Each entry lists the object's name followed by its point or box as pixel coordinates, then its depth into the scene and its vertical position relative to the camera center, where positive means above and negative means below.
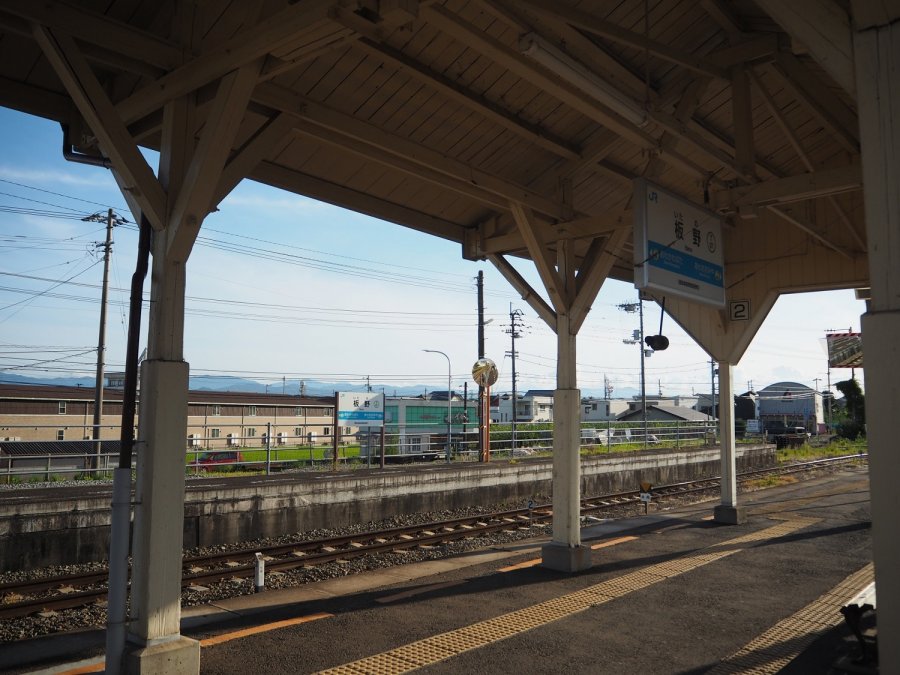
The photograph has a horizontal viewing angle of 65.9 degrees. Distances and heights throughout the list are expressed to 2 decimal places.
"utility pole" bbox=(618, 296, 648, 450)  42.19 +5.84
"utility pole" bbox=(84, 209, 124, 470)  23.25 +3.57
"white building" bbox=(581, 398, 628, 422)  63.49 +0.25
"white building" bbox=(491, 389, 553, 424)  62.69 +0.31
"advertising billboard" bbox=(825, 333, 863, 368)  30.02 +2.82
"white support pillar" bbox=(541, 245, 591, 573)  8.39 -0.58
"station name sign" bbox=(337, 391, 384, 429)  23.41 +0.05
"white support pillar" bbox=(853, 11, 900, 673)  2.74 +0.53
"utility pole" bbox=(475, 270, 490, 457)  30.48 +4.60
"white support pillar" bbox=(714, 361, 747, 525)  12.12 -0.74
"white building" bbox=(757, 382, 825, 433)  54.09 +0.33
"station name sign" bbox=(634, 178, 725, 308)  6.93 +1.77
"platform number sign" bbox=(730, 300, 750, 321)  12.28 +1.80
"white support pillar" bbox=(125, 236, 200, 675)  4.62 -0.57
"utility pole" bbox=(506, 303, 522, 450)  55.41 +6.83
